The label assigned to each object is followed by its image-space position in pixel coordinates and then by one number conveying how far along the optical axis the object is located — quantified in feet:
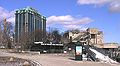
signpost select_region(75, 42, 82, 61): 65.86
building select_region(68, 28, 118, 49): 209.08
